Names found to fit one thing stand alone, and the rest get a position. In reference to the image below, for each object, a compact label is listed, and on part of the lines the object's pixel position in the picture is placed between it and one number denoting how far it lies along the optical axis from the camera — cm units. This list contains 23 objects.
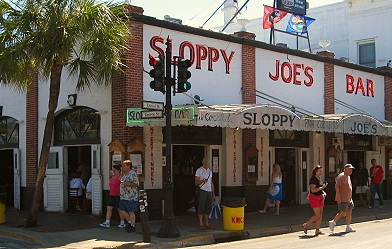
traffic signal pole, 1311
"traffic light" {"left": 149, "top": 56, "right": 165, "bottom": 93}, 1309
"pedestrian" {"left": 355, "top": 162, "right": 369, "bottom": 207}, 2136
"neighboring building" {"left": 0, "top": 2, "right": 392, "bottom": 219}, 1588
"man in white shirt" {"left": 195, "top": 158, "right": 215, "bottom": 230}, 1447
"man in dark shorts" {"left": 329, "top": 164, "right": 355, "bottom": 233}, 1433
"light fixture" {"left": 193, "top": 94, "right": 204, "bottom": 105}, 1691
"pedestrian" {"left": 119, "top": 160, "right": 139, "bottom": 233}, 1373
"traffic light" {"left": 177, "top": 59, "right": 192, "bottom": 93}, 1341
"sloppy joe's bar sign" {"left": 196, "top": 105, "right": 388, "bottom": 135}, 1442
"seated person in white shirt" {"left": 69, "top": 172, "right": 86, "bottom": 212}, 1778
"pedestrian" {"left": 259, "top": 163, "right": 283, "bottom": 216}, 1788
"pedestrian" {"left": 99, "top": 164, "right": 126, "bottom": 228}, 1459
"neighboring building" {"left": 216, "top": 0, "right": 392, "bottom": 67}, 3019
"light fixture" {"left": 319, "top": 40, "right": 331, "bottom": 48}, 2453
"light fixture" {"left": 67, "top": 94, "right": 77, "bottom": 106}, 1730
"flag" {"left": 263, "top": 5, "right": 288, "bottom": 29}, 2385
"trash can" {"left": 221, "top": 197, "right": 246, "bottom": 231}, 1438
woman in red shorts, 1385
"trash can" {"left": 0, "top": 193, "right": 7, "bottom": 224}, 1589
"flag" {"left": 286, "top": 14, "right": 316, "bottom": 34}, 2517
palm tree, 1383
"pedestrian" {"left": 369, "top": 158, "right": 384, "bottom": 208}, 2039
